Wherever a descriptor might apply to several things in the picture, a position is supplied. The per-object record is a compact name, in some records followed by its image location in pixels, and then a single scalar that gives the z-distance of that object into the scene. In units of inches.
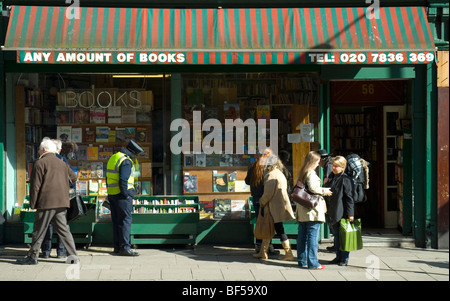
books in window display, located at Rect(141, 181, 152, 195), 492.1
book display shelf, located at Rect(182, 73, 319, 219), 488.7
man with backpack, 446.9
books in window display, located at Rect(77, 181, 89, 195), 492.3
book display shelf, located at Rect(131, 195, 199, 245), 456.8
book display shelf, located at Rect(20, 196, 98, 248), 457.1
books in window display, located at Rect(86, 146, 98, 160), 490.6
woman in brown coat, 420.5
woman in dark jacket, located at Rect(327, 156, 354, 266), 407.8
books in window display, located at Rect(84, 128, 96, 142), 489.4
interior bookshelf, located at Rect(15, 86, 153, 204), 486.3
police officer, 433.4
